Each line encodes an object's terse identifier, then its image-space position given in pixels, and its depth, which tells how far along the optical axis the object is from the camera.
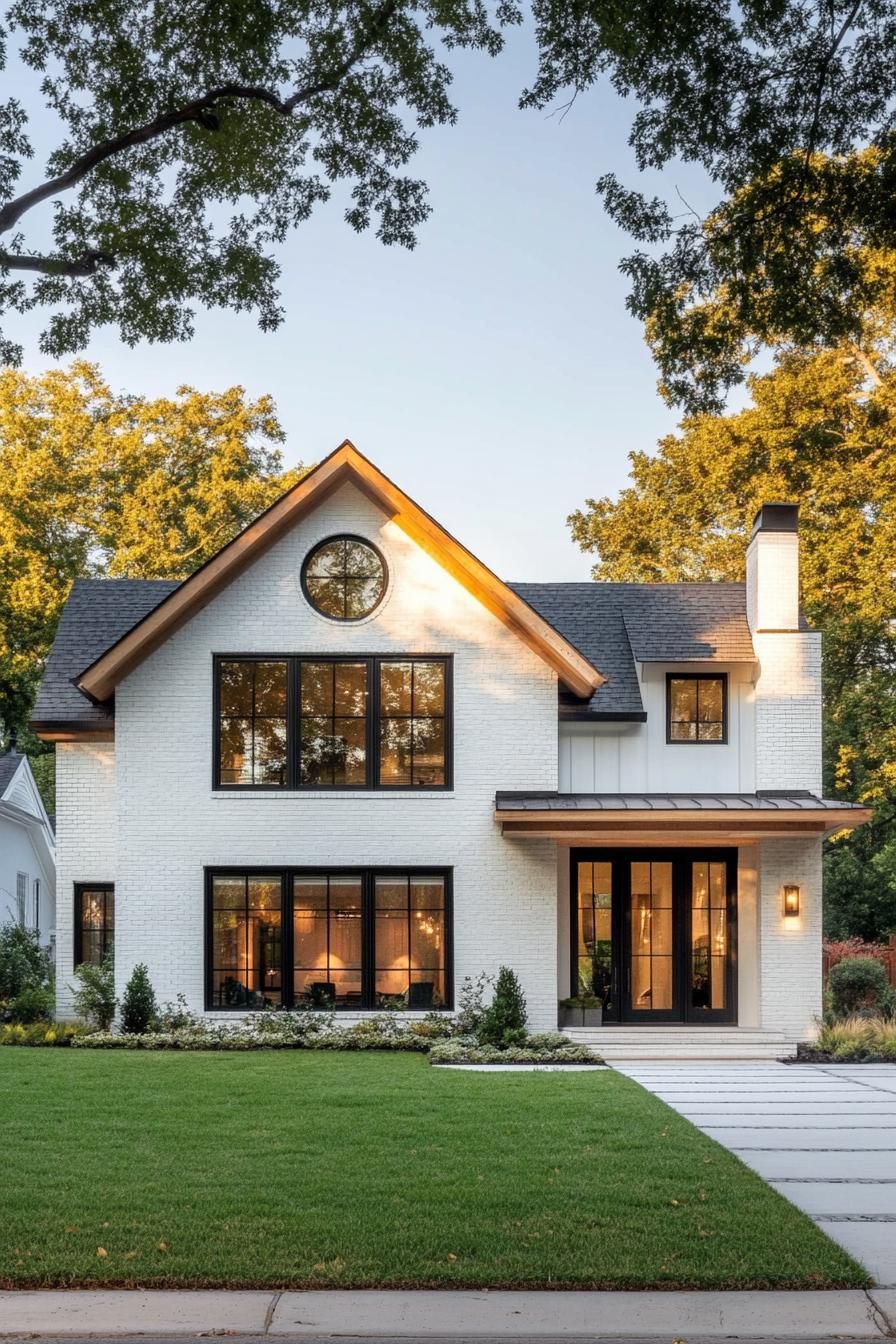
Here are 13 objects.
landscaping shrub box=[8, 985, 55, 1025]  18.22
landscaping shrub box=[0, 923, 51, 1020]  19.75
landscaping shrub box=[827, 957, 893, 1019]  19.00
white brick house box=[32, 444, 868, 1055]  17.80
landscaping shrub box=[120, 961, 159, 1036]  17.27
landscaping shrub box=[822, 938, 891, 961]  22.97
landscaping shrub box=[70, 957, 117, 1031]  17.64
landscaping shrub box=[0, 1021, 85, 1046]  16.74
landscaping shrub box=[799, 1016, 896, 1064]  16.70
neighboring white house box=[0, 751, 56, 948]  29.25
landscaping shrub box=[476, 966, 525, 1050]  16.56
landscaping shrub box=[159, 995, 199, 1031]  17.33
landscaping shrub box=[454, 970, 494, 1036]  17.27
